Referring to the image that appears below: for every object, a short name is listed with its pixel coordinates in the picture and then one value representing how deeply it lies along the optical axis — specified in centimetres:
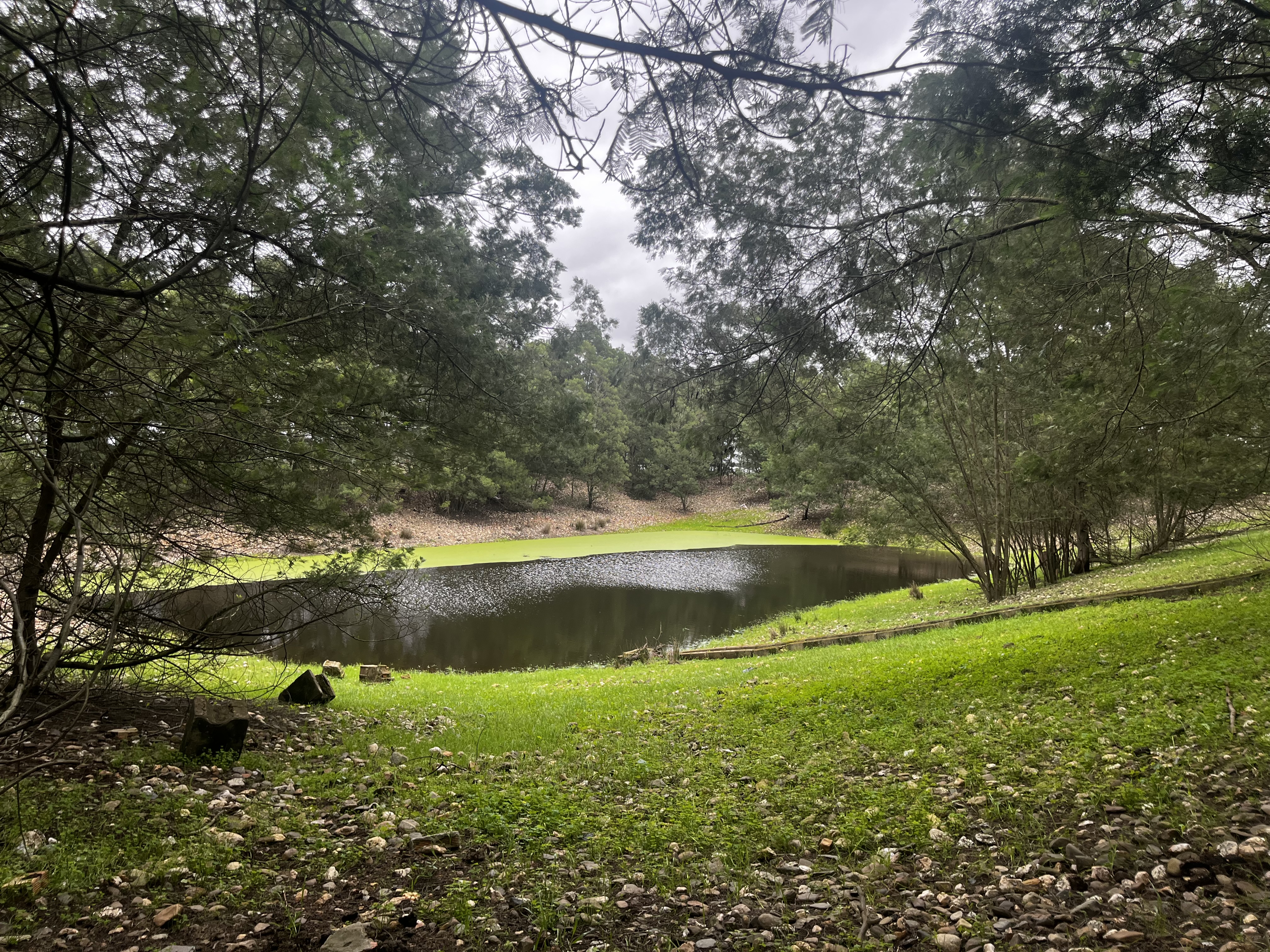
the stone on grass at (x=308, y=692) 665
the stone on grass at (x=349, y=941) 248
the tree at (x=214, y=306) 255
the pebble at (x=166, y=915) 258
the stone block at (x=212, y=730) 442
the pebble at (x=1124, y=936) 233
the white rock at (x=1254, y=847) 268
